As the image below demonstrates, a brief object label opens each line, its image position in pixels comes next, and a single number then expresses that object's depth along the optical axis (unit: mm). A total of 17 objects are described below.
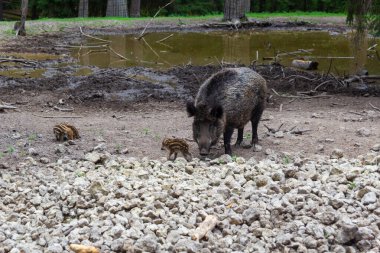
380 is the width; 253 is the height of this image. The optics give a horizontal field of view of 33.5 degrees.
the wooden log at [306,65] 16250
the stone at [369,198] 6244
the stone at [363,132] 9334
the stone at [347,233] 5613
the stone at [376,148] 8430
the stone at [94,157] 8125
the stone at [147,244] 5492
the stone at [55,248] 5516
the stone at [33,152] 8453
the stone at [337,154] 8227
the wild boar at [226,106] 8281
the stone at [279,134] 9523
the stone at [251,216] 6025
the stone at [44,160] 8172
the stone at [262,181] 6975
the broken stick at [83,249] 5480
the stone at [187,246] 5484
